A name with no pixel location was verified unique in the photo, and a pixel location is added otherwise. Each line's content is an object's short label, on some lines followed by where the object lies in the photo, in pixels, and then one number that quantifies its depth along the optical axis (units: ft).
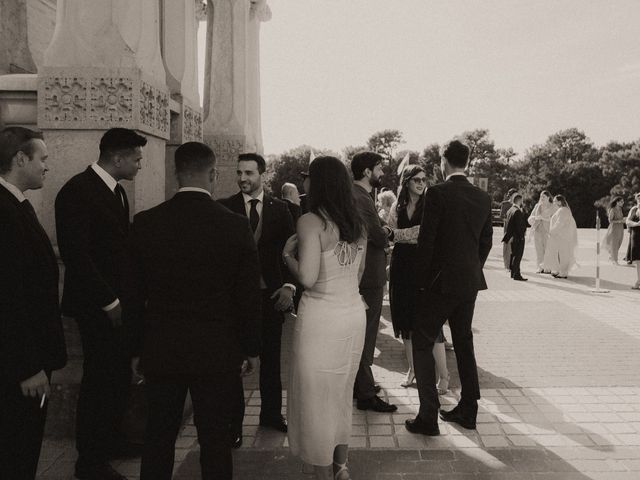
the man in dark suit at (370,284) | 17.04
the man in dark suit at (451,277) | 15.52
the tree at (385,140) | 326.44
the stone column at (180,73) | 20.33
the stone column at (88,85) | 14.98
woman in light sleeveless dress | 11.68
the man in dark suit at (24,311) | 9.04
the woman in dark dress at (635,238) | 45.16
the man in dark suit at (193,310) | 9.49
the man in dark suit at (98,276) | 12.19
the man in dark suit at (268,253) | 15.83
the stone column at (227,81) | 36.78
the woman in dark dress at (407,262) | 19.08
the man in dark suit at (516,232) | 49.16
